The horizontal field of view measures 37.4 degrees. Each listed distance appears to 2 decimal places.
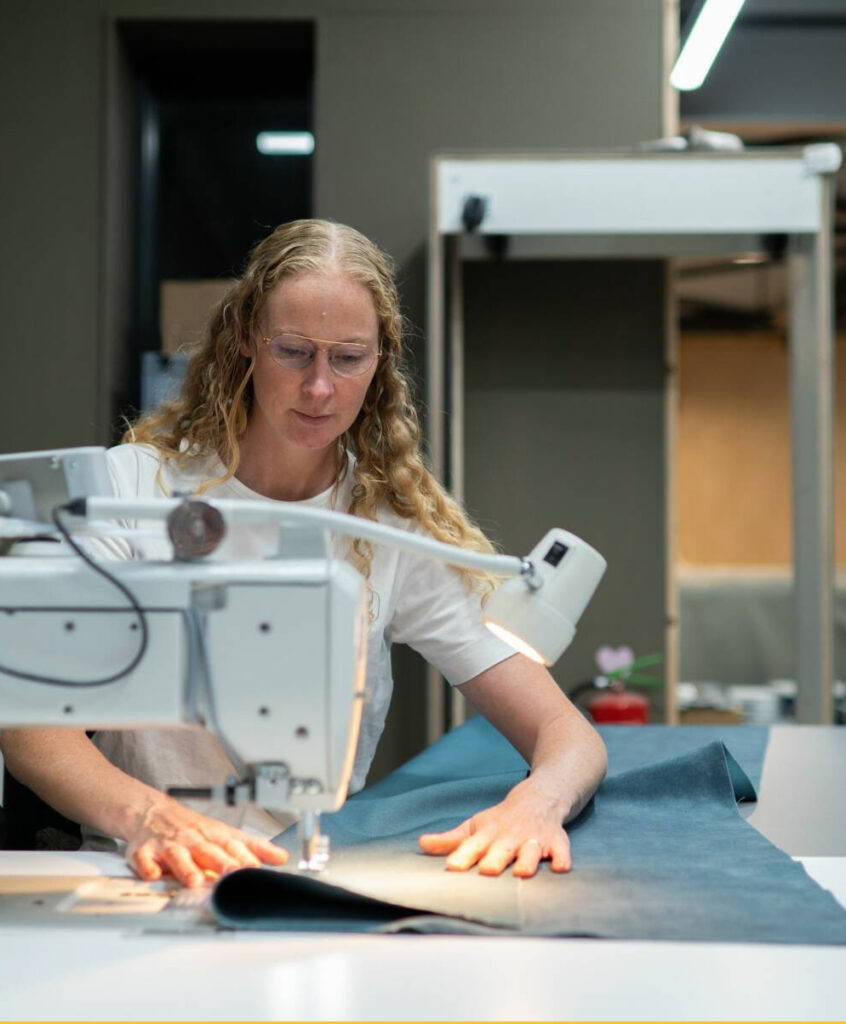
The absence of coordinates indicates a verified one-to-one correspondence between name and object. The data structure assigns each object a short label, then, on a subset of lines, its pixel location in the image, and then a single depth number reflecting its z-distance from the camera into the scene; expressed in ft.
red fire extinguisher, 11.18
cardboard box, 12.84
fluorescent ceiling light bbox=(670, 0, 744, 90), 8.00
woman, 4.75
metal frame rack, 10.57
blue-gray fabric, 3.34
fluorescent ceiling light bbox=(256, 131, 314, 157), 13.35
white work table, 2.77
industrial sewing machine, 3.53
